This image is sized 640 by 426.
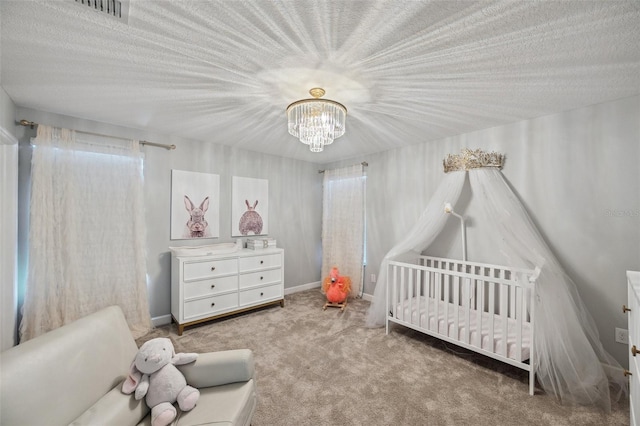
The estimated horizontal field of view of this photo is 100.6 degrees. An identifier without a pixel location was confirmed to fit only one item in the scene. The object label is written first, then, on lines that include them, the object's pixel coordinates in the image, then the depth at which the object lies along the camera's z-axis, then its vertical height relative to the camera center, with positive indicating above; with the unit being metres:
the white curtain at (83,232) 2.52 -0.19
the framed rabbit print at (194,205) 3.42 +0.12
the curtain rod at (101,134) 2.48 +0.85
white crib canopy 1.99 -0.83
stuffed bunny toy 1.34 -0.89
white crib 2.16 -0.98
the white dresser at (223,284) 3.09 -0.90
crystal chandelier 2.15 +0.81
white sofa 1.02 -0.78
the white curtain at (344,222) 4.32 -0.14
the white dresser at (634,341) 1.23 -0.64
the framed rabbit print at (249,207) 3.96 +0.11
